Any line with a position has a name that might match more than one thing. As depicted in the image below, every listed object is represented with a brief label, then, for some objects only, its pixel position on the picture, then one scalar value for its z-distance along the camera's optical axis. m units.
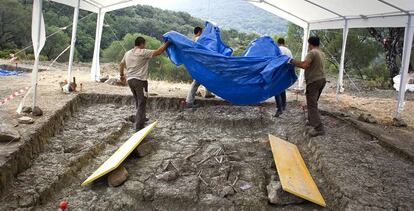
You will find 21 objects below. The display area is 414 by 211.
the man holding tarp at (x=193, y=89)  6.56
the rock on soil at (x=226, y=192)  3.94
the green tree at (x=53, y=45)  22.73
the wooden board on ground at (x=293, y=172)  3.72
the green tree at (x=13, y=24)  21.02
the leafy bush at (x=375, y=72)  18.21
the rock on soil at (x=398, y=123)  6.16
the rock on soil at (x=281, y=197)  3.77
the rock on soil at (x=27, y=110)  5.26
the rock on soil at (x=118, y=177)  4.05
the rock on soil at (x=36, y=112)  5.21
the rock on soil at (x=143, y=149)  4.80
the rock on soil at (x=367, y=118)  6.17
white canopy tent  5.86
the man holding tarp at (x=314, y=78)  5.13
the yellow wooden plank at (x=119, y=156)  3.98
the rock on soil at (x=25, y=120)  4.81
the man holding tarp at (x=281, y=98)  6.38
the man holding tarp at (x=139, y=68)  5.32
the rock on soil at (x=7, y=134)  4.07
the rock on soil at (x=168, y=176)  4.18
